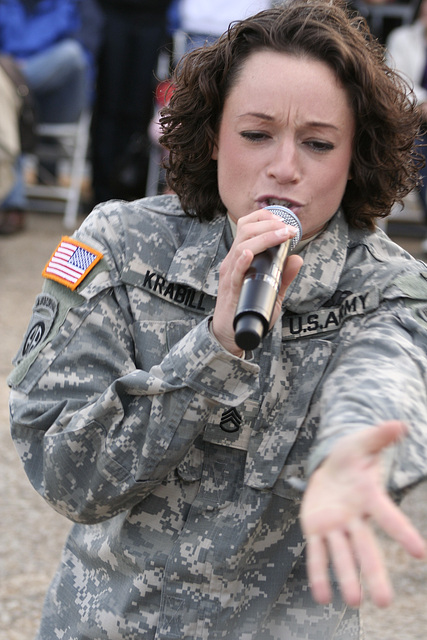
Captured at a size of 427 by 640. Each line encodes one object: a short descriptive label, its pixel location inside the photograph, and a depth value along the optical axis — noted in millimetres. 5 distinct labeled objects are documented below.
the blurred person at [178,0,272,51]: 13543
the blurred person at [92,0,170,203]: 13803
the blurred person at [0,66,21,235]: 11943
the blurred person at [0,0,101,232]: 13578
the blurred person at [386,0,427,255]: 13077
